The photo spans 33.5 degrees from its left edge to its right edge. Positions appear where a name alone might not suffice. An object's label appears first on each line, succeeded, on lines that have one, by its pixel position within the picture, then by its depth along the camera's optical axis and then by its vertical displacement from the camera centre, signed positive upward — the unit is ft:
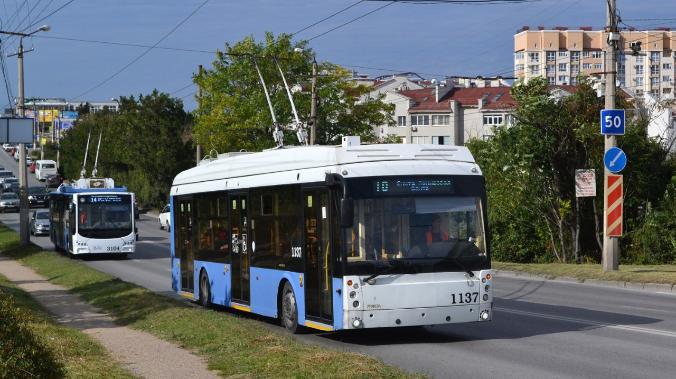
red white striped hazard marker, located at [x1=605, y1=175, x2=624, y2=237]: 90.89 -1.87
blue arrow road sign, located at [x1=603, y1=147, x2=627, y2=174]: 89.25 +1.79
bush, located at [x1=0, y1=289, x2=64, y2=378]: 27.66 -4.19
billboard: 128.88 +7.27
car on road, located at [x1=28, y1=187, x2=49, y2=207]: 302.66 -1.48
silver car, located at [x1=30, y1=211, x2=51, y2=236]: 204.24 -5.75
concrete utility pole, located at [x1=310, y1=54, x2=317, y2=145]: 135.74 +9.63
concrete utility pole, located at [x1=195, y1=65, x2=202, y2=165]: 215.92 +21.68
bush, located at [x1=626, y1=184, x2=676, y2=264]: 104.47 -4.98
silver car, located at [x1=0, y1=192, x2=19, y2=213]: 297.12 -2.60
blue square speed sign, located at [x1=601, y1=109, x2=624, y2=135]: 89.81 +4.90
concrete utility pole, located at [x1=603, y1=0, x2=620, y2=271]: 90.02 +7.29
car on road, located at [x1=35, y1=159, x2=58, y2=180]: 403.22 +8.48
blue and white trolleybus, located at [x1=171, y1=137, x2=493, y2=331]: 47.50 -2.26
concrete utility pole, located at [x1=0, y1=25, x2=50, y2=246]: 152.46 +1.77
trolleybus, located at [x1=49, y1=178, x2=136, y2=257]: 139.54 -3.55
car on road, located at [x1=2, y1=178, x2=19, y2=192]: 330.95 +3.10
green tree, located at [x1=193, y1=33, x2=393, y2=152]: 202.90 +16.02
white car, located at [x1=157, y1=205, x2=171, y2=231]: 224.43 -5.82
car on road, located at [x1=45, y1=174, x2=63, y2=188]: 369.65 +3.74
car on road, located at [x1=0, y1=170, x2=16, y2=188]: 394.89 +6.80
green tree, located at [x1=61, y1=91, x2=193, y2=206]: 291.58 +12.63
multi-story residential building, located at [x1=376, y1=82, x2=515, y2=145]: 407.44 +26.57
